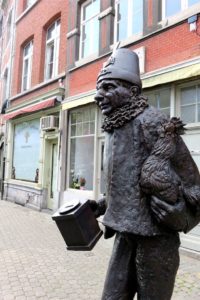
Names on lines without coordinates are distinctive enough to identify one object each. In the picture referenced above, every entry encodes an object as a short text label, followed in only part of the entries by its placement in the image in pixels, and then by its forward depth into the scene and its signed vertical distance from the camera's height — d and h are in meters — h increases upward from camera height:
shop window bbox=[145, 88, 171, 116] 5.06 +1.41
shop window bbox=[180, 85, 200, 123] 4.62 +1.19
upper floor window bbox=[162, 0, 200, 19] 4.86 +3.33
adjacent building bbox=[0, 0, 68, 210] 8.00 +2.02
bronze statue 1.27 -0.14
